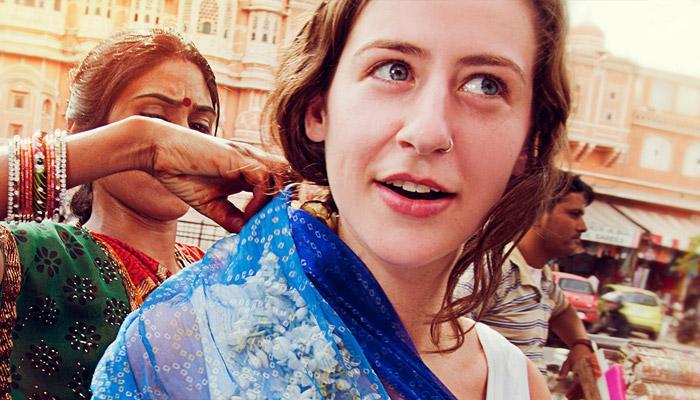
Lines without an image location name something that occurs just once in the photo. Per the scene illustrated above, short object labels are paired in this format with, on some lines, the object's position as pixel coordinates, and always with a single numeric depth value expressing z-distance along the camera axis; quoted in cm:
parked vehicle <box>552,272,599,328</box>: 547
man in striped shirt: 190
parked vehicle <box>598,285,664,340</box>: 530
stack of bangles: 93
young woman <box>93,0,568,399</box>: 73
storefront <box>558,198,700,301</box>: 603
